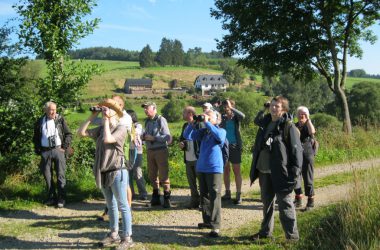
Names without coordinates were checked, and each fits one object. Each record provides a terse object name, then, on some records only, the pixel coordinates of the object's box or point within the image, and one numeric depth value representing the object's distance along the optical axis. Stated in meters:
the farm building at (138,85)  66.06
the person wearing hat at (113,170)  5.28
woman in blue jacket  5.84
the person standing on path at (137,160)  7.70
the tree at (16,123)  8.68
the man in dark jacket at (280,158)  5.15
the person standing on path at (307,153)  7.13
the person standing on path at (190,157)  7.05
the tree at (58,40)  8.82
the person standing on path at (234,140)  7.80
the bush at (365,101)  42.88
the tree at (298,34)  15.13
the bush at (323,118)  31.92
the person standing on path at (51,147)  7.59
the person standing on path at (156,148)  7.43
